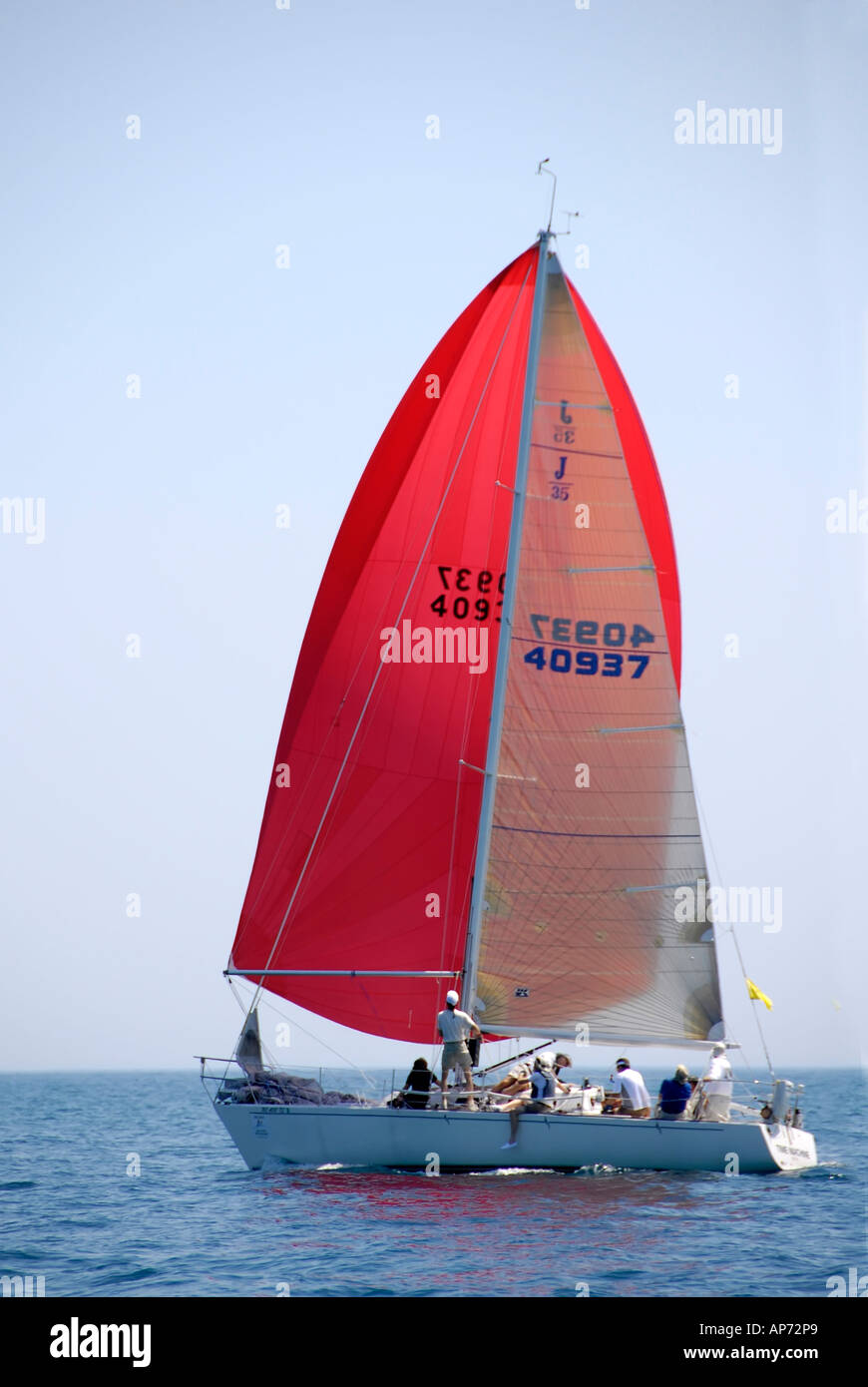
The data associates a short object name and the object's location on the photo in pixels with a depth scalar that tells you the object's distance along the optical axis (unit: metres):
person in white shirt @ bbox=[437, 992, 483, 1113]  18.58
